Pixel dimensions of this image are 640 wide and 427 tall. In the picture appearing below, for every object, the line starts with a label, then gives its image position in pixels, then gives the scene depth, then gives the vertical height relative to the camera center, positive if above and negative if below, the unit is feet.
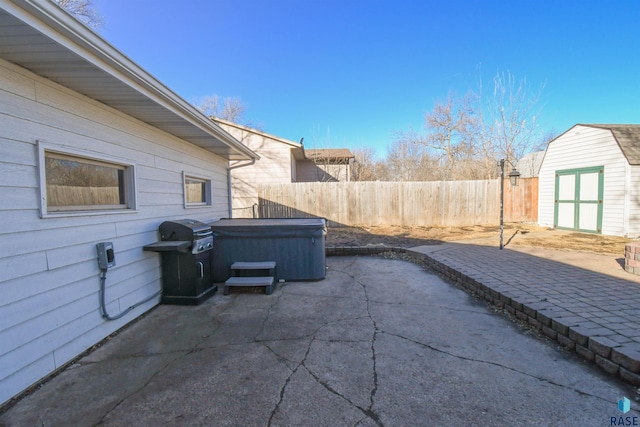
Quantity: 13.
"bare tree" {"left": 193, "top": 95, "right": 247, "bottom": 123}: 76.07 +25.48
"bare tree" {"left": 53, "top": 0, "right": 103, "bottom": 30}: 31.22 +21.96
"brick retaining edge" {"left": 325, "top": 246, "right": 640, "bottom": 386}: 6.91 -4.23
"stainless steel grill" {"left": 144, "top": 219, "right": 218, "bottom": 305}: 12.47 -2.91
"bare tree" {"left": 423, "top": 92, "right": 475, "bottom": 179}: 63.16 +15.26
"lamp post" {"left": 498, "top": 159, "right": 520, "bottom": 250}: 19.98 +1.82
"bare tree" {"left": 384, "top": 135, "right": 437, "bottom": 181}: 72.59 +10.50
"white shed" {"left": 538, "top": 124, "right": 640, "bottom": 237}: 25.13 +1.72
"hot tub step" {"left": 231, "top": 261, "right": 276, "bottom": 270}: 14.83 -3.52
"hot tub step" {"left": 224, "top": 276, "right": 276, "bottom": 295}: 14.07 -4.19
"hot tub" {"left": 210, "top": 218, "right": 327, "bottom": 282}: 15.71 -2.71
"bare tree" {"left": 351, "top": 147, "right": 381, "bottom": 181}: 69.51 +8.70
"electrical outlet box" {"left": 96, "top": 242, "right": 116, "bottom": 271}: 9.40 -1.87
